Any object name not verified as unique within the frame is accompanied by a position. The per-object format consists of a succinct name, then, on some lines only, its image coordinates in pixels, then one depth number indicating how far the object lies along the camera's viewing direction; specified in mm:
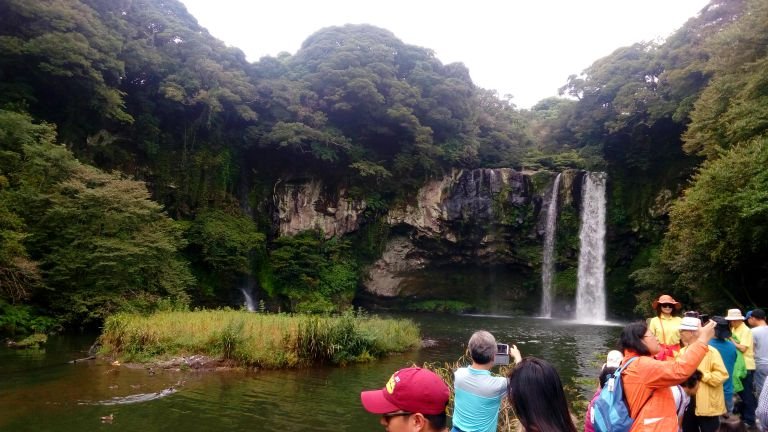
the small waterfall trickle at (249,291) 23772
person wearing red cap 1977
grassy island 10430
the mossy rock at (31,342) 11375
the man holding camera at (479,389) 3084
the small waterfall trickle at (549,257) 26469
